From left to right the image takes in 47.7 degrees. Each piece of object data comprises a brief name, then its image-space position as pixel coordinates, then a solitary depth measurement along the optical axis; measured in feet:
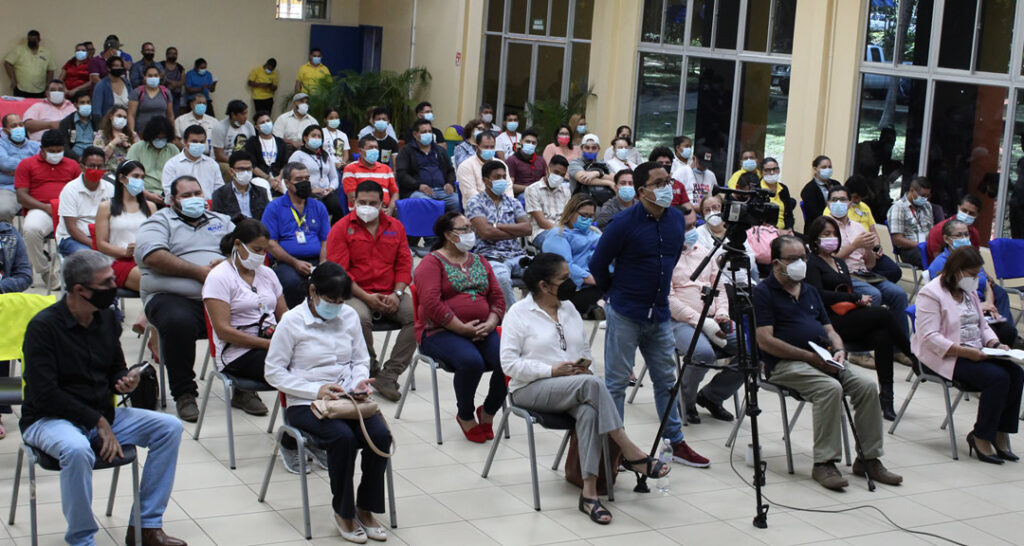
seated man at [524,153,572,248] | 34.12
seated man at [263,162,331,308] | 26.40
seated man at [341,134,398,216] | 35.55
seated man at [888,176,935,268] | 35.78
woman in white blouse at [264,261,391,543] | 17.15
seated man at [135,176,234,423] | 22.30
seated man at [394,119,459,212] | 38.96
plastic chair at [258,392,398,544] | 17.20
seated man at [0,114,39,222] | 34.78
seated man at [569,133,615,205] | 41.27
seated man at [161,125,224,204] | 32.07
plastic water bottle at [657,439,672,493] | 19.74
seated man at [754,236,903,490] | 21.18
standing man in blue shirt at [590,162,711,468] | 20.22
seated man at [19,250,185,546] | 15.24
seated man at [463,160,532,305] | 28.73
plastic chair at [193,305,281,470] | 20.07
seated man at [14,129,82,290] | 31.19
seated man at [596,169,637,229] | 33.35
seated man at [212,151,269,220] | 29.19
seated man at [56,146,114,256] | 27.53
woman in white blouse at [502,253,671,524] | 18.69
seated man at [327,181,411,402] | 24.45
